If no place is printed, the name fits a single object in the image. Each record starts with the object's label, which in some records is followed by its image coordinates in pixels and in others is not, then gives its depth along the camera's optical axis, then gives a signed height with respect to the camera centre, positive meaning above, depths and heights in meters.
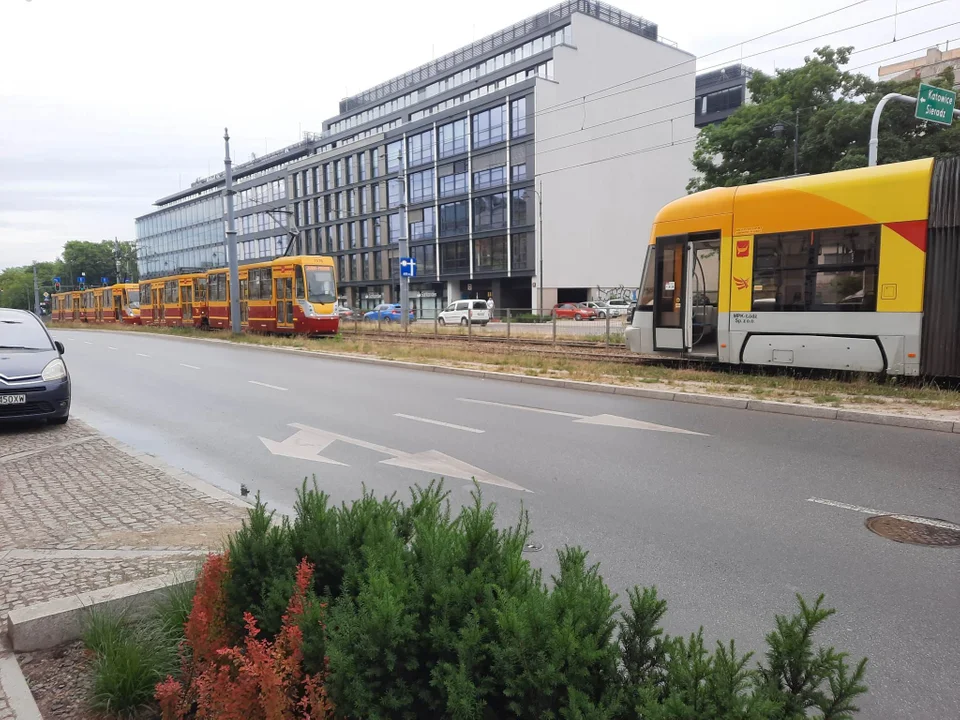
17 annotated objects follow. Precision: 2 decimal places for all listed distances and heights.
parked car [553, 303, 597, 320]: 41.47 -1.23
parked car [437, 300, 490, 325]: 40.03 -1.27
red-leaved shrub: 2.40 -1.43
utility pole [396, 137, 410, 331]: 32.09 +0.44
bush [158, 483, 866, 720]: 2.02 -1.17
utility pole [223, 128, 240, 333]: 30.50 +1.85
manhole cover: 4.86 -1.79
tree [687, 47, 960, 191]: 27.00 +6.91
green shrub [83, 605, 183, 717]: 2.91 -1.64
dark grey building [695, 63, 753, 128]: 64.94 +19.26
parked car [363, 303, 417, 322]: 52.26 -1.60
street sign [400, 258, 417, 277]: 30.25 +1.16
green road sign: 16.19 +4.49
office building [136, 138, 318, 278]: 88.38 +11.02
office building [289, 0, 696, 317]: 55.62 +11.76
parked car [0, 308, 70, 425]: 9.00 -1.10
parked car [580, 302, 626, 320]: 41.49 -1.08
